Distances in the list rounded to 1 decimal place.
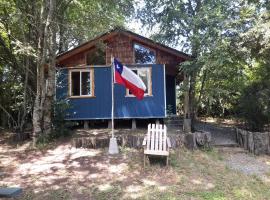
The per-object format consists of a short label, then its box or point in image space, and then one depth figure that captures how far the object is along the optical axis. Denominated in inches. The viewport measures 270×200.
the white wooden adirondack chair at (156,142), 214.3
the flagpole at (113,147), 236.8
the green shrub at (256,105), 277.2
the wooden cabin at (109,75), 346.2
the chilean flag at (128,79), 245.0
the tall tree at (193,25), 301.5
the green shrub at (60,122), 297.9
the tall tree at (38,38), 278.8
